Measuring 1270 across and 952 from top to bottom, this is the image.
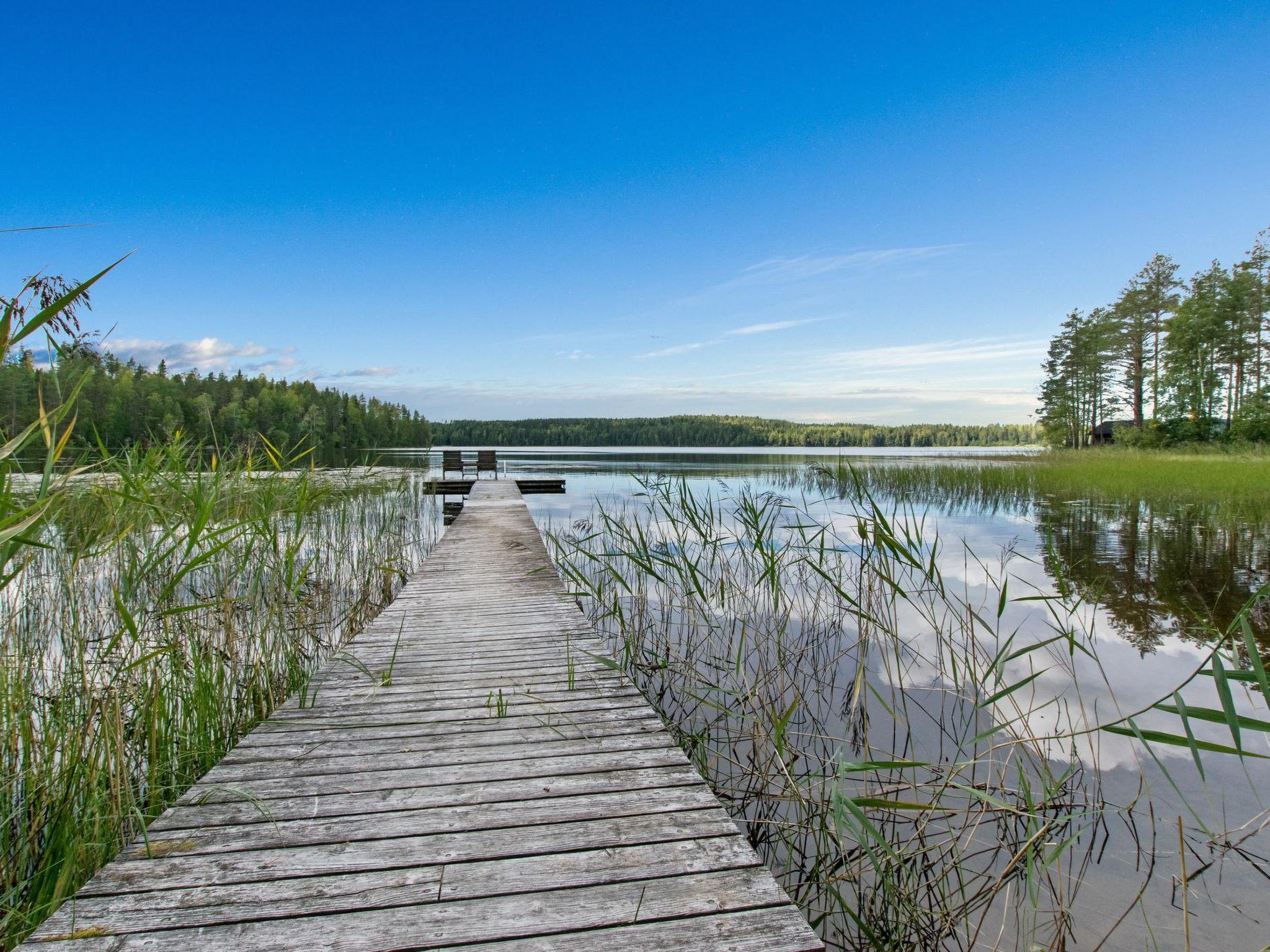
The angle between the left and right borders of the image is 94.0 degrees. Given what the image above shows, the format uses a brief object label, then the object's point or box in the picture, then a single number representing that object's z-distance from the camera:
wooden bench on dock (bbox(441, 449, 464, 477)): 17.62
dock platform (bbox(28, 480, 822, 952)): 1.37
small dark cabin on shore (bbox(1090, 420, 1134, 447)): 38.78
